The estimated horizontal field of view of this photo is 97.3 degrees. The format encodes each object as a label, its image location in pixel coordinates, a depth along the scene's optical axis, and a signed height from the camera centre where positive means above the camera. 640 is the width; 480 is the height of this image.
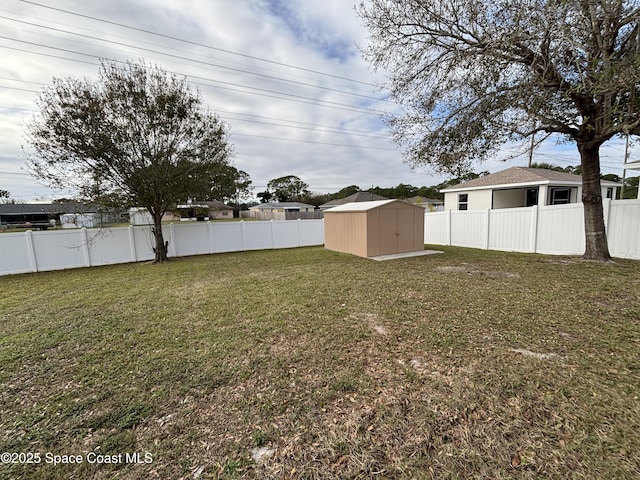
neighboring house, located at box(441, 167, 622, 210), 13.82 +0.55
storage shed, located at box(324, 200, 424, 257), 9.31 -0.77
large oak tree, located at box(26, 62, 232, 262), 7.66 +2.34
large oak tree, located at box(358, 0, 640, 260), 4.22 +2.43
